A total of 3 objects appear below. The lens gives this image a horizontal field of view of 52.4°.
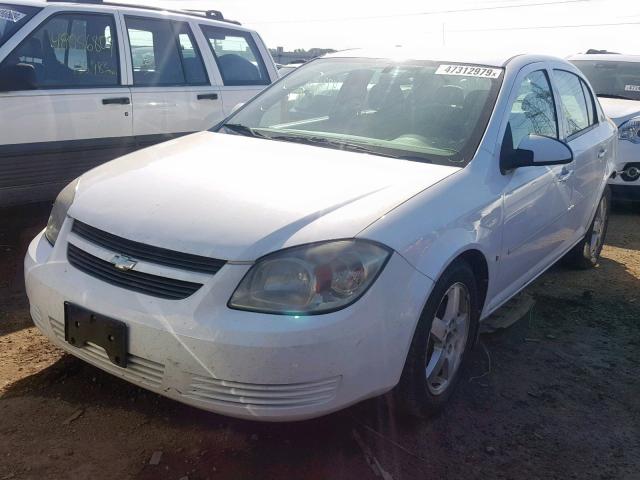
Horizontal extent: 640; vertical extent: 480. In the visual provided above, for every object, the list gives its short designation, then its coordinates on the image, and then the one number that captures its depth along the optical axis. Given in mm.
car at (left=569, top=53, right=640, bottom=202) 7145
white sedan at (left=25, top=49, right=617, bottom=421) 2285
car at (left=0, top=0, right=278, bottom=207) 4773
